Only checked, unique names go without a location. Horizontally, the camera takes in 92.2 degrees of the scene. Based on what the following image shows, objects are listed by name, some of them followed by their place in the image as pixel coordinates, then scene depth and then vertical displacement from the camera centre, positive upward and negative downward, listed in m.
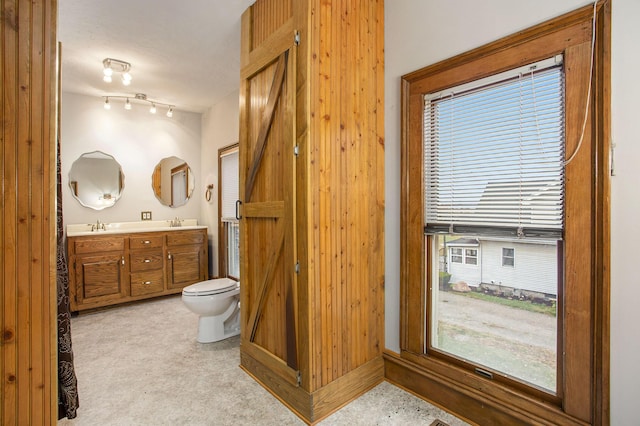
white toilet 2.79 -0.90
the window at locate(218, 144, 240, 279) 4.39 -0.09
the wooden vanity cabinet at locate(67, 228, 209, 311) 3.58 -0.70
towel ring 4.79 +0.29
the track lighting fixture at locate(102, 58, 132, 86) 3.09 +1.54
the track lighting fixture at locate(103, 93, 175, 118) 3.99 +1.52
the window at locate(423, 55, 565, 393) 1.54 +0.08
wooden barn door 1.90 -0.04
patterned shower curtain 1.76 -0.83
